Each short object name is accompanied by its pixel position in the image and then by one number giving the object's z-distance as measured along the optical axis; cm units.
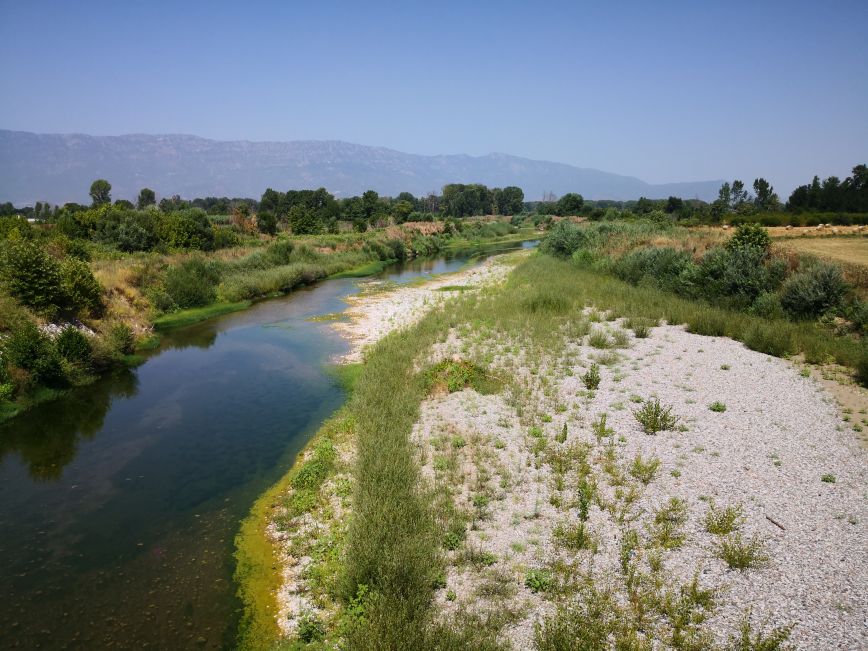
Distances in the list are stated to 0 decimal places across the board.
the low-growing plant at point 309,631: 738
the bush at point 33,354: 1703
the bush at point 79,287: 2200
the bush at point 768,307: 2069
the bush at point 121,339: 2194
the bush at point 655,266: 2780
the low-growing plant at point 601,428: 1224
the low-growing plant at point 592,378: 1527
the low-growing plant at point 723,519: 833
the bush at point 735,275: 2256
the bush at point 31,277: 2034
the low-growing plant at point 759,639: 602
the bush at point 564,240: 4706
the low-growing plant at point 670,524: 827
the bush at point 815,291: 1941
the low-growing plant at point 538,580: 758
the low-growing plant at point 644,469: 1023
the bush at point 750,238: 2670
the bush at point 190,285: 3178
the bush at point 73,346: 1902
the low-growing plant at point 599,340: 1881
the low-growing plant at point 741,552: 750
